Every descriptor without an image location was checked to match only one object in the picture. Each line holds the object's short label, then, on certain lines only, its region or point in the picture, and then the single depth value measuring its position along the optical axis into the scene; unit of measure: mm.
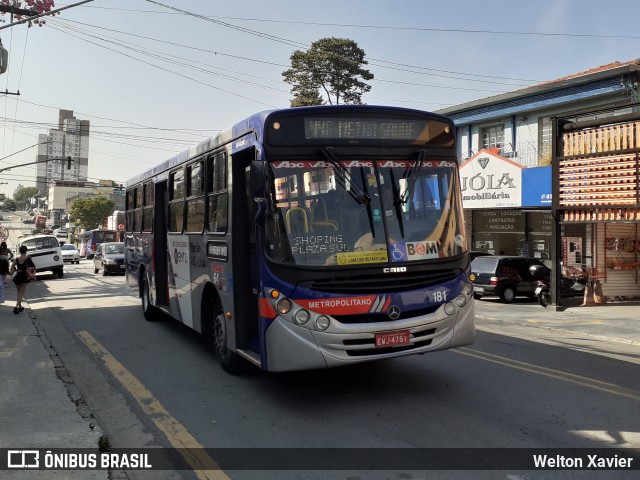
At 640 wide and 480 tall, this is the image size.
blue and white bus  5477
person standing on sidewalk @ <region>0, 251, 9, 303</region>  13953
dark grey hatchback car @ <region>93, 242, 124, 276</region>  29172
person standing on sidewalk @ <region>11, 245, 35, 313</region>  13662
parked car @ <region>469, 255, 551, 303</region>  18234
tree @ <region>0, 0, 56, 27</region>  15383
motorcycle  16859
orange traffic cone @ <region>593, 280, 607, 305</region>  16469
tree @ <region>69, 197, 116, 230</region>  92188
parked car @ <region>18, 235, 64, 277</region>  27609
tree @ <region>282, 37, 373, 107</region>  38969
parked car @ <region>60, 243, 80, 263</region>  44875
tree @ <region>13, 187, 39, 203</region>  195175
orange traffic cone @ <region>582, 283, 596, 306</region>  16422
